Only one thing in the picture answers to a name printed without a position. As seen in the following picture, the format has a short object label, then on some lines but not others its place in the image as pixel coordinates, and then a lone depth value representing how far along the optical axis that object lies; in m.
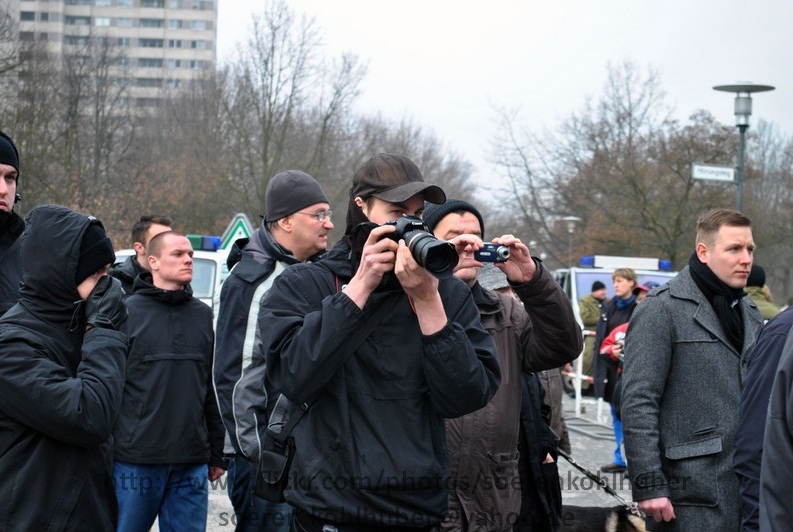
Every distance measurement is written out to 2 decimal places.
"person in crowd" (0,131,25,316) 3.98
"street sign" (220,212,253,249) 15.68
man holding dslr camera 2.89
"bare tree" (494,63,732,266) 30.20
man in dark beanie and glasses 4.33
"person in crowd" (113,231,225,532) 5.21
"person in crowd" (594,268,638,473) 10.77
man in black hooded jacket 3.18
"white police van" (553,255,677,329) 18.21
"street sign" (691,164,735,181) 15.78
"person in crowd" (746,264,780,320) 9.59
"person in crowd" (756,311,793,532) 2.62
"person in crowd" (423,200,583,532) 3.96
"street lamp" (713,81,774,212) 15.99
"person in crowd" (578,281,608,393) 15.73
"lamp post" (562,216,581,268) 34.75
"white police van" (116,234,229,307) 12.69
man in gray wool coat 4.31
